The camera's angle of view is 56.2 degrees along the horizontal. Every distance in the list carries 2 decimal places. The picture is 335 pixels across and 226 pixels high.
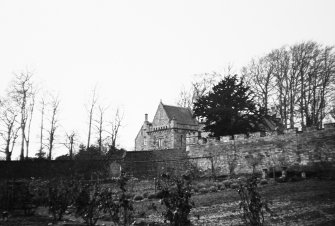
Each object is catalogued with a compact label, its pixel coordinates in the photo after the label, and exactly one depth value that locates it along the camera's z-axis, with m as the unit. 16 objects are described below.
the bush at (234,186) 17.38
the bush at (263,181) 17.72
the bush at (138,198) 16.71
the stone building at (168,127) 42.16
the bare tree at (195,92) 42.12
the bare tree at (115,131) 35.90
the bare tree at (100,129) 35.47
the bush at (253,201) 7.24
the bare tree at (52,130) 33.41
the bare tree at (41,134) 33.34
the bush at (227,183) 18.14
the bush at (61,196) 11.70
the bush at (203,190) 16.90
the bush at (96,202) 8.40
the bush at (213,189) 17.20
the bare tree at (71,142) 34.69
